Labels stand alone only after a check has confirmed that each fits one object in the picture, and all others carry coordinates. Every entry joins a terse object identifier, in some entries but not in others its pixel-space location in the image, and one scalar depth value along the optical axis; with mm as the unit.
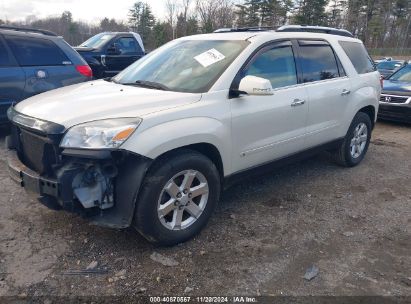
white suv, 2803
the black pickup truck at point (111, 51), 10614
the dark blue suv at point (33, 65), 5746
